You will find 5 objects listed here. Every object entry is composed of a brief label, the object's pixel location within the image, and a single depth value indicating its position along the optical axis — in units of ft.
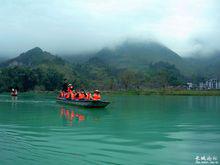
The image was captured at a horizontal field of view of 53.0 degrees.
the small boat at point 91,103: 74.20
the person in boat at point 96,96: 75.97
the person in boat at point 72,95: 88.55
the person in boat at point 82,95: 81.88
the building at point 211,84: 335.03
